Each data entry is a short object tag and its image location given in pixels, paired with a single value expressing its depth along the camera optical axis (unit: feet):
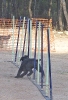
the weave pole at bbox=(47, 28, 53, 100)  40.85
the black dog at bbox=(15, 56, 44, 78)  52.54
